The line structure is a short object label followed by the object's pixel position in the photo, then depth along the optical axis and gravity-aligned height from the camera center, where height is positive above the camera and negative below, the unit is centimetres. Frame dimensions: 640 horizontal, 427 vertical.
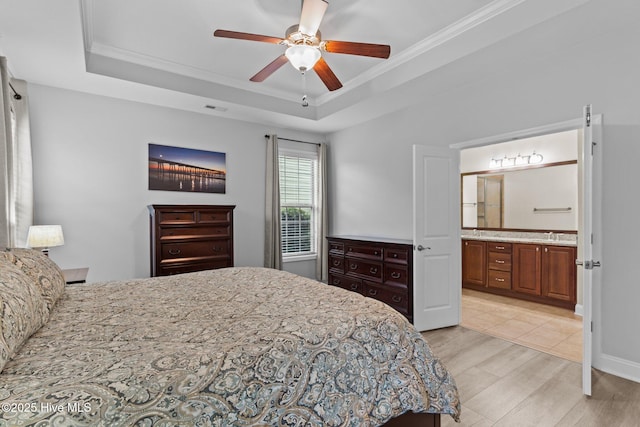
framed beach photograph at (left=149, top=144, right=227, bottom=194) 419 +58
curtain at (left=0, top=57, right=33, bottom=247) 277 +39
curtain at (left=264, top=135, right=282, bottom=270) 500 +1
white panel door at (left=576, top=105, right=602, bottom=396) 230 -32
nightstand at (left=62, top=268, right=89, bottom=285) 286 -60
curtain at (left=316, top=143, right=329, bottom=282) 555 -15
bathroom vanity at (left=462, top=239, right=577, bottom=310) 430 -89
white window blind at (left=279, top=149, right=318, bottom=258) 537 +18
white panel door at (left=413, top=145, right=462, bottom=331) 362 -31
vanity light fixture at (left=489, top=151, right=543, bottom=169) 505 +81
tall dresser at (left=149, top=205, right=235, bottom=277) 372 -31
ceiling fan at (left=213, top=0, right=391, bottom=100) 230 +125
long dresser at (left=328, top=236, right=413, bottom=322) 375 -75
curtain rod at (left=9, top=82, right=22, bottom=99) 316 +117
